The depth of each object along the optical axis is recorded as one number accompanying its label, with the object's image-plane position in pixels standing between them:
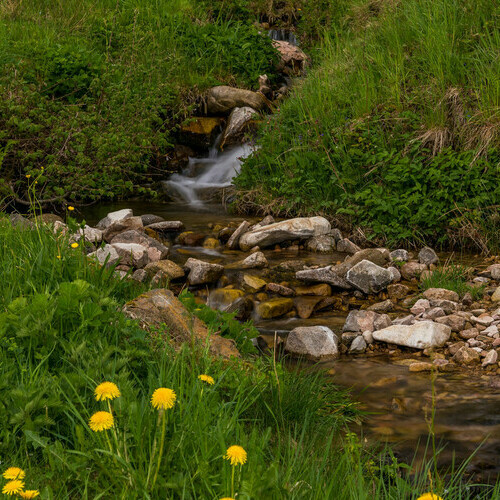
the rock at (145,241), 6.72
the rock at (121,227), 7.23
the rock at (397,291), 5.82
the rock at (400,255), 6.52
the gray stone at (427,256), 6.42
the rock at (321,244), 7.05
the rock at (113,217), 7.61
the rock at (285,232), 7.12
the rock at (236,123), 10.42
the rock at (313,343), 4.70
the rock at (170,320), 3.51
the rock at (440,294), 5.48
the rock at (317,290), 5.87
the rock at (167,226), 7.73
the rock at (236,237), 7.25
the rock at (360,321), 5.06
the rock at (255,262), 6.45
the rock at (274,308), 5.50
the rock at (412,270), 6.19
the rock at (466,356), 4.49
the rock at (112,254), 5.82
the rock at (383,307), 5.54
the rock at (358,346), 4.79
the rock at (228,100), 10.84
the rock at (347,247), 6.98
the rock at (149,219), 7.93
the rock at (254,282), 5.90
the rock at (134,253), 6.22
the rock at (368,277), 5.86
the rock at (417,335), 4.70
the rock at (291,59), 12.93
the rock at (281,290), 5.82
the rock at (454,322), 4.93
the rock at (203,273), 6.05
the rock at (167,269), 6.06
